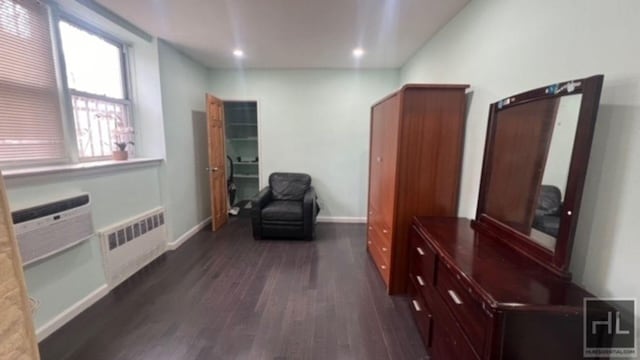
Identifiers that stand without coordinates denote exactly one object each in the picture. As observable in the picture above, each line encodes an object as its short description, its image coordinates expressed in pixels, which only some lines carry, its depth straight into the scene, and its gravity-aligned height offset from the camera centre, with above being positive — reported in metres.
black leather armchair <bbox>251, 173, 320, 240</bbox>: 3.80 -1.01
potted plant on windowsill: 2.88 -0.02
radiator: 2.53 -1.05
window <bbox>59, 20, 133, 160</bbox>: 2.54 +0.49
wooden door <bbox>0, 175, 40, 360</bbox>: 0.72 -0.43
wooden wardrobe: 2.26 -0.11
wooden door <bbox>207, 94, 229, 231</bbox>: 4.07 -0.30
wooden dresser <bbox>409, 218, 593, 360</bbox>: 1.06 -0.65
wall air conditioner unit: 1.79 -0.62
